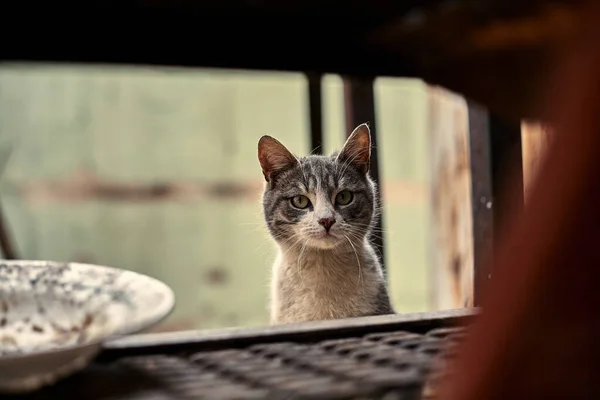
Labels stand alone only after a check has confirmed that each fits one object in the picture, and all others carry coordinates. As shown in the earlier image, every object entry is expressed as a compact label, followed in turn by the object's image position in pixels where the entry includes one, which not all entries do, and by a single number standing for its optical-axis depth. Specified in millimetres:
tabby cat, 1362
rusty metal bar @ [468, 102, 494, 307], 1118
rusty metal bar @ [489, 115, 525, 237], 1101
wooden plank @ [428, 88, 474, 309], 1730
